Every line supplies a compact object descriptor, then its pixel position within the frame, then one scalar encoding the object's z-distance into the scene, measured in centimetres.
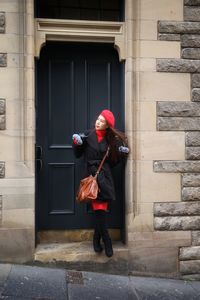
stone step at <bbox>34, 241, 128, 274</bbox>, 568
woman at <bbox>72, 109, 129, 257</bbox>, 555
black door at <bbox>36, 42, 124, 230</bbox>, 603
